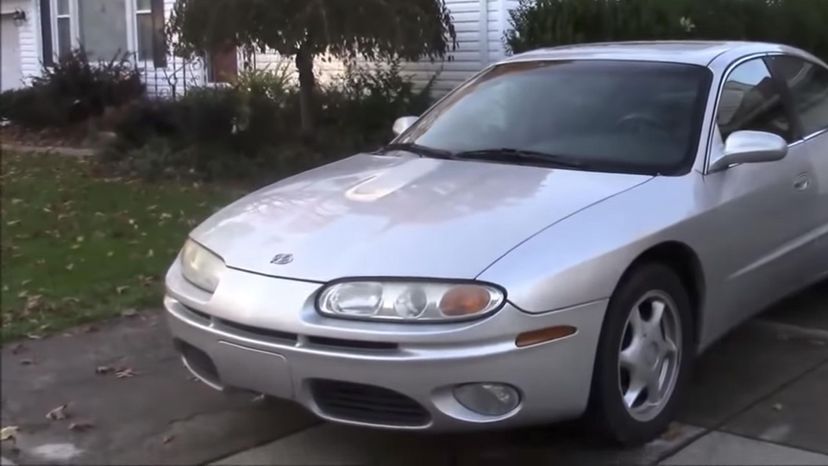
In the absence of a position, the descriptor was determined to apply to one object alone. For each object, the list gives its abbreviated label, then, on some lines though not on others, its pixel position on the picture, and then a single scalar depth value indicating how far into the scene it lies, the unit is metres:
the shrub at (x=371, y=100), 12.49
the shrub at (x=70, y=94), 15.66
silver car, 3.97
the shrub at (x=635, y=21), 10.85
